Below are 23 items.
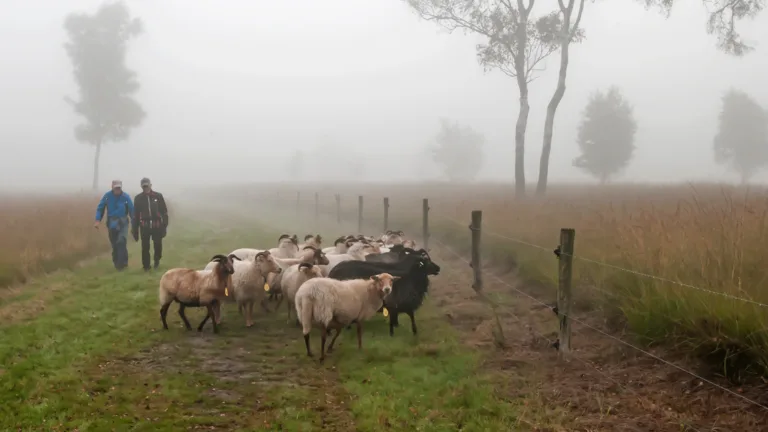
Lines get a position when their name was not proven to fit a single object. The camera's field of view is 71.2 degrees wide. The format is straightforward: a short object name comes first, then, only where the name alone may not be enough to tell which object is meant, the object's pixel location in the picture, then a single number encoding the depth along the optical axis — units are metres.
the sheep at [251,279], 9.72
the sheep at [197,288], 9.19
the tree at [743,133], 65.38
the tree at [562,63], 23.80
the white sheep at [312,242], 12.55
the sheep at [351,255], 10.92
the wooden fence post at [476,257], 11.66
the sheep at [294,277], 9.51
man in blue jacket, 13.99
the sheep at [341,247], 12.66
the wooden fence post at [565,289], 7.18
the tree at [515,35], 25.39
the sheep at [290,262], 10.51
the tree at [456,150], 96.62
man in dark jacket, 14.17
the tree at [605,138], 60.25
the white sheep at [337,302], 7.96
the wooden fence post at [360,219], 23.52
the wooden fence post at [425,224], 16.23
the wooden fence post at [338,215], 28.09
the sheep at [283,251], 11.88
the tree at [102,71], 47.50
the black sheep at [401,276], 9.36
